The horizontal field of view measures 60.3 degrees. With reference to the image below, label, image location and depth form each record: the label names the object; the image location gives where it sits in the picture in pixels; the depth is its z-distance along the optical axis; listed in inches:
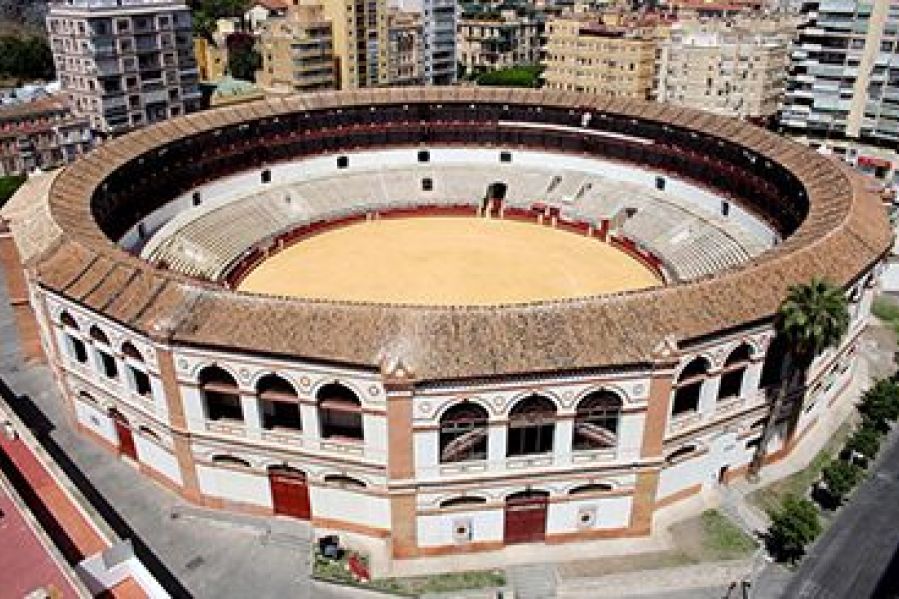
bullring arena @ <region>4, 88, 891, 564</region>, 1412.4
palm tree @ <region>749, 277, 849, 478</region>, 1483.8
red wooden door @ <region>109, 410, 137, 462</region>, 1776.6
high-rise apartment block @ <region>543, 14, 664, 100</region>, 5093.5
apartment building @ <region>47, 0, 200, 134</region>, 4015.8
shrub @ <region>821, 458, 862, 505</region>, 1689.2
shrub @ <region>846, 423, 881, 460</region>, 1829.2
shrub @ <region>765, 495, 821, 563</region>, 1519.4
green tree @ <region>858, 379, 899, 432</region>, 1956.2
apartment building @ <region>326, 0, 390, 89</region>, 5142.7
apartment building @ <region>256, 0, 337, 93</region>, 4918.8
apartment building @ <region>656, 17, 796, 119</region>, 4530.0
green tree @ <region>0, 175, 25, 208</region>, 3408.0
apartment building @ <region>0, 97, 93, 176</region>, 3853.3
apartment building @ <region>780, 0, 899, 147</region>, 3875.5
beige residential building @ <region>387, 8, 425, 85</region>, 5511.8
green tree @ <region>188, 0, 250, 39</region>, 6874.5
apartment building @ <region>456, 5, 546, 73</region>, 6481.3
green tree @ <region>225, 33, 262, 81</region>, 5989.2
